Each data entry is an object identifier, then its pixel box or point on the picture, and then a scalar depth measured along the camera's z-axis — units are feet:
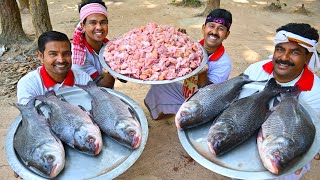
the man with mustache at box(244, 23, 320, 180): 8.48
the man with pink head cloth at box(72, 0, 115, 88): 10.55
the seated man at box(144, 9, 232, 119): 10.49
